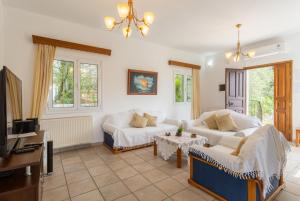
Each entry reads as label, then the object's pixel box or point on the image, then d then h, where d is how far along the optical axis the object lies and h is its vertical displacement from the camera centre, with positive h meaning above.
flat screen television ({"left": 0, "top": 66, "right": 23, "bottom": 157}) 1.30 -0.06
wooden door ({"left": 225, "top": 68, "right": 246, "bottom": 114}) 5.14 +0.34
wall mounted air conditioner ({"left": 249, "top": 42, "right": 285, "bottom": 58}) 4.36 +1.44
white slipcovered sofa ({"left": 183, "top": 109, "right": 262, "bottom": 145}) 3.46 -0.65
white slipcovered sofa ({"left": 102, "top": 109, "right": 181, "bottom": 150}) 3.55 -0.74
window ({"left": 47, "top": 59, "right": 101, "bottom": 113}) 3.61 +0.34
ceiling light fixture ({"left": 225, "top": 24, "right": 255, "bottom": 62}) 3.71 +1.10
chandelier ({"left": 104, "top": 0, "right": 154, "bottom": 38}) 2.04 +1.15
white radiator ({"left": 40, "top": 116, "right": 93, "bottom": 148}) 3.38 -0.67
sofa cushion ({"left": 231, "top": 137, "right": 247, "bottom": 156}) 1.86 -0.56
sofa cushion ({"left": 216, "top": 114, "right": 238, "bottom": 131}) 3.74 -0.54
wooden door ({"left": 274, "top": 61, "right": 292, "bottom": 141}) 4.31 +0.07
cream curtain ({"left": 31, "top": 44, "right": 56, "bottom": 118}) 3.25 +0.48
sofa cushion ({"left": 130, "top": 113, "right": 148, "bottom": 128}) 4.18 -0.56
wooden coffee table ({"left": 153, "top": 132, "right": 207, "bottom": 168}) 2.86 -0.81
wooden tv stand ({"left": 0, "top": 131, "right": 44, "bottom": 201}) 1.21 -0.68
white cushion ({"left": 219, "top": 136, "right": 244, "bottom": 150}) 2.77 -0.73
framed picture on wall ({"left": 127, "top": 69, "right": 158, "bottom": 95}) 4.61 +0.54
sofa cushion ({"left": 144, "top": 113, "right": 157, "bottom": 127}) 4.43 -0.55
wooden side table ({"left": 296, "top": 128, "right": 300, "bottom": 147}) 3.92 -0.92
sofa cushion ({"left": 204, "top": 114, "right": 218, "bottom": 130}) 3.94 -0.54
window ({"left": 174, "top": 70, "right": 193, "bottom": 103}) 5.77 +0.53
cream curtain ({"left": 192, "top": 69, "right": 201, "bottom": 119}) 6.04 +0.20
